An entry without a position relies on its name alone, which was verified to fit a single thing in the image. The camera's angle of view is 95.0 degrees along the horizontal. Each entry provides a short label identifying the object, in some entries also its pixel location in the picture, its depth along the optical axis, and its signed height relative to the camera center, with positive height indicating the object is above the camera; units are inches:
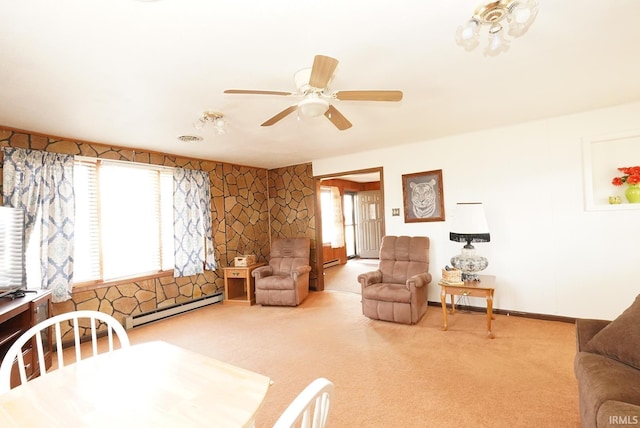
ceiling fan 69.4 +31.0
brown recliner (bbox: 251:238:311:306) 174.9 -34.9
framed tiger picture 165.8 +9.7
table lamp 131.4 -10.0
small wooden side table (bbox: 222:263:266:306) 186.1 -40.8
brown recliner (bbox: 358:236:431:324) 137.0 -34.7
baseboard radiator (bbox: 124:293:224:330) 150.1 -48.5
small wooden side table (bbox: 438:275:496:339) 118.9 -33.1
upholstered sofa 47.5 -32.7
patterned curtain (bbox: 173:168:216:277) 172.6 +0.4
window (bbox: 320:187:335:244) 311.6 +1.3
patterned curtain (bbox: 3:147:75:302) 119.2 +12.1
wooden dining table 34.5 -22.6
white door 344.2 -10.2
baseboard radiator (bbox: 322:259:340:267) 308.3 -48.8
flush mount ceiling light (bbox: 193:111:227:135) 110.3 +39.8
